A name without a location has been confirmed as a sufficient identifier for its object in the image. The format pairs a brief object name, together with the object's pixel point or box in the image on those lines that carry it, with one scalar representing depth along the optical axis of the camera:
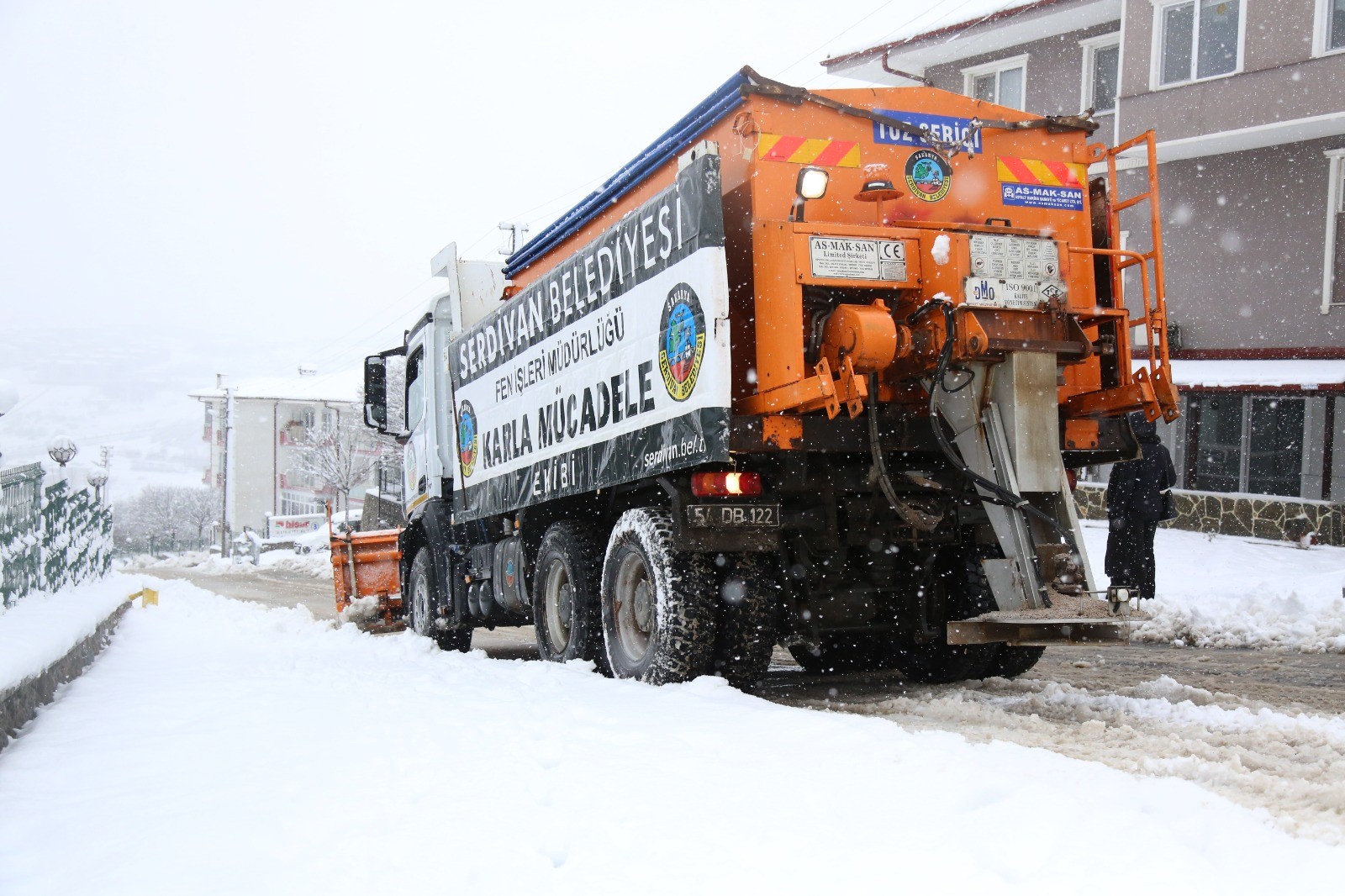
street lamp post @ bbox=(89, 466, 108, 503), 11.63
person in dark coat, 9.74
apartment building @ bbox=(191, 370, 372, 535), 76.06
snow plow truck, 5.70
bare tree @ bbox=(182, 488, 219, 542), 86.94
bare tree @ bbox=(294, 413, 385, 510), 56.34
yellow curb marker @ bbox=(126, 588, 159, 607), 16.69
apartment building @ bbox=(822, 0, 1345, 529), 17.30
